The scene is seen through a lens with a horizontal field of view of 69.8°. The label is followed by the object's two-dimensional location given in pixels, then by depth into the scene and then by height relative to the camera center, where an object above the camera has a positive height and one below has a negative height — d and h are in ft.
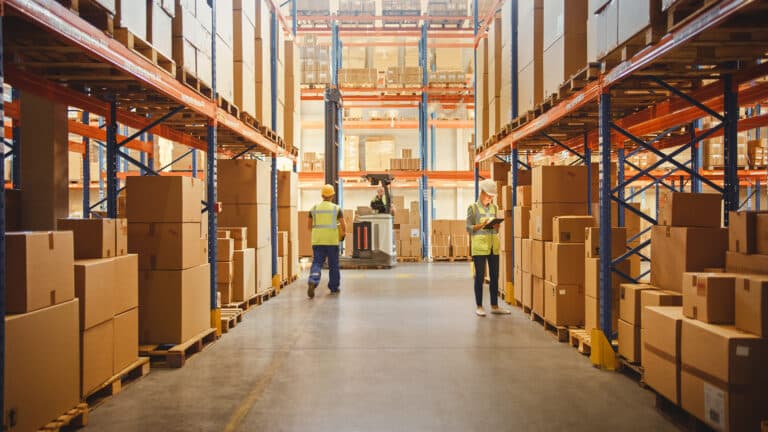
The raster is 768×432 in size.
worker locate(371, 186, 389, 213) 45.32 +1.06
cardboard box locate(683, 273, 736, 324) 11.21 -1.67
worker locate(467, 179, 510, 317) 23.90 -0.84
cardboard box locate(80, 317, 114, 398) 12.72 -3.34
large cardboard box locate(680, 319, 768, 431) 10.19 -3.06
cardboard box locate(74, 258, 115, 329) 12.72 -1.74
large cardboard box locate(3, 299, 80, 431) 9.89 -2.89
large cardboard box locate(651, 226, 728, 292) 14.12 -0.88
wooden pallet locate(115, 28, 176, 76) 14.07 +4.74
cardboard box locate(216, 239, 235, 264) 23.98 -1.40
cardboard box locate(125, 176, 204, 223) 17.67 +0.59
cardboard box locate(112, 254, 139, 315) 14.64 -1.84
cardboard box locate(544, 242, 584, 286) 20.57 -1.74
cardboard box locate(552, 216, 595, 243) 20.48 -0.39
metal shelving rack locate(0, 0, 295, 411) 11.13 +4.14
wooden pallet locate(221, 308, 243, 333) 21.77 -4.12
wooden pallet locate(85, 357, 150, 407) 13.65 -4.41
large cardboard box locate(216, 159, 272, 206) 27.32 +1.80
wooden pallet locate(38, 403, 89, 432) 10.93 -4.18
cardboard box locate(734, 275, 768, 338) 10.27 -1.70
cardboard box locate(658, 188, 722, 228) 14.58 +0.19
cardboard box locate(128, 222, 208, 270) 17.53 -0.92
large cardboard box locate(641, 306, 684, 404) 12.01 -3.06
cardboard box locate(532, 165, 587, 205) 22.47 +1.30
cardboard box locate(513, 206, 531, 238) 25.88 -0.16
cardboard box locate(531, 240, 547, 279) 22.80 -1.81
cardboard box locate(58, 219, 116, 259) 14.10 -0.48
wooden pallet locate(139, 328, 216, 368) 16.81 -4.24
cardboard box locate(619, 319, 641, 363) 15.34 -3.56
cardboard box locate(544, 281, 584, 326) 20.67 -3.33
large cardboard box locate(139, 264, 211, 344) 17.47 -2.83
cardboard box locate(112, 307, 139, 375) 14.47 -3.36
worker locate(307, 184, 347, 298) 30.19 -0.83
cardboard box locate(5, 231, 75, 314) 10.39 -1.03
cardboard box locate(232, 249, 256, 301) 25.18 -2.75
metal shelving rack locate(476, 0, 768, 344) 11.99 +4.07
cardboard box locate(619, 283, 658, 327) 15.21 -2.44
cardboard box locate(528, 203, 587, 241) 22.50 +0.18
